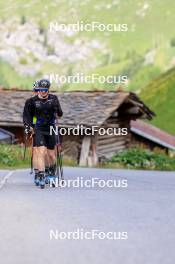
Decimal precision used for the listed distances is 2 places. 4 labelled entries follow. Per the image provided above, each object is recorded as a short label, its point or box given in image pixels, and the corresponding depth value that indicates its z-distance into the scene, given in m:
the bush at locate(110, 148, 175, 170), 24.41
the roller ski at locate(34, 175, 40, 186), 10.44
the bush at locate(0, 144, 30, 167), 18.25
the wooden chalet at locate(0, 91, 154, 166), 29.20
